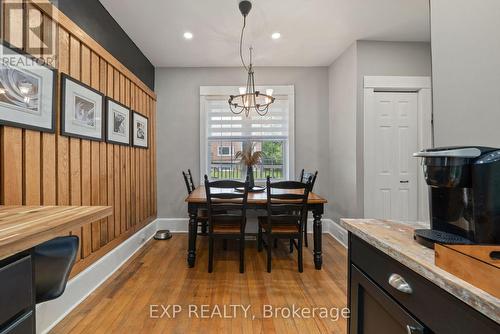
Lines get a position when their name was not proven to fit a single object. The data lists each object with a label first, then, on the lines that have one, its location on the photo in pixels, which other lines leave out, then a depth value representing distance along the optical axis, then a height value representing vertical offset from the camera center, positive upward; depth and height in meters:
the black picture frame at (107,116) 2.50 +0.59
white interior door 3.23 +0.19
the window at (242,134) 4.08 +0.57
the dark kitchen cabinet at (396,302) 0.59 -0.43
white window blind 4.10 +0.77
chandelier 2.39 +1.09
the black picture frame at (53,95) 1.40 +0.54
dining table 2.63 -0.52
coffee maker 0.74 -0.09
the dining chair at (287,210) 2.50 -0.50
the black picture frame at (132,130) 3.10 +0.49
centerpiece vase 3.14 -0.09
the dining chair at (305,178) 2.97 -0.16
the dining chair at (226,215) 2.47 -0.52
